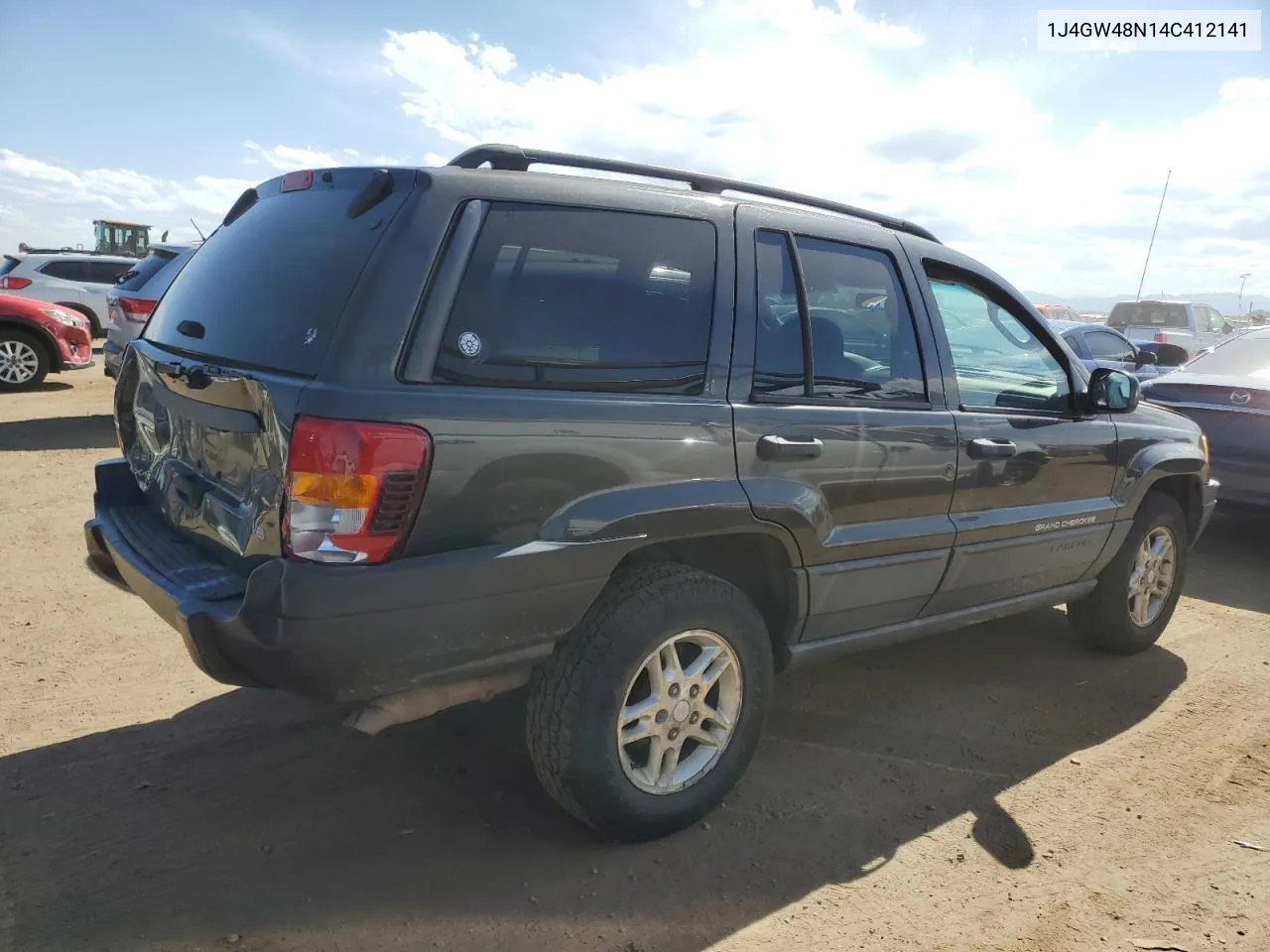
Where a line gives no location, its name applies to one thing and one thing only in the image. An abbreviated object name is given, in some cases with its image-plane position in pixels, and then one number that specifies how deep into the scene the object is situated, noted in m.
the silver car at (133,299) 8.42
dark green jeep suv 2.21
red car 10.45
